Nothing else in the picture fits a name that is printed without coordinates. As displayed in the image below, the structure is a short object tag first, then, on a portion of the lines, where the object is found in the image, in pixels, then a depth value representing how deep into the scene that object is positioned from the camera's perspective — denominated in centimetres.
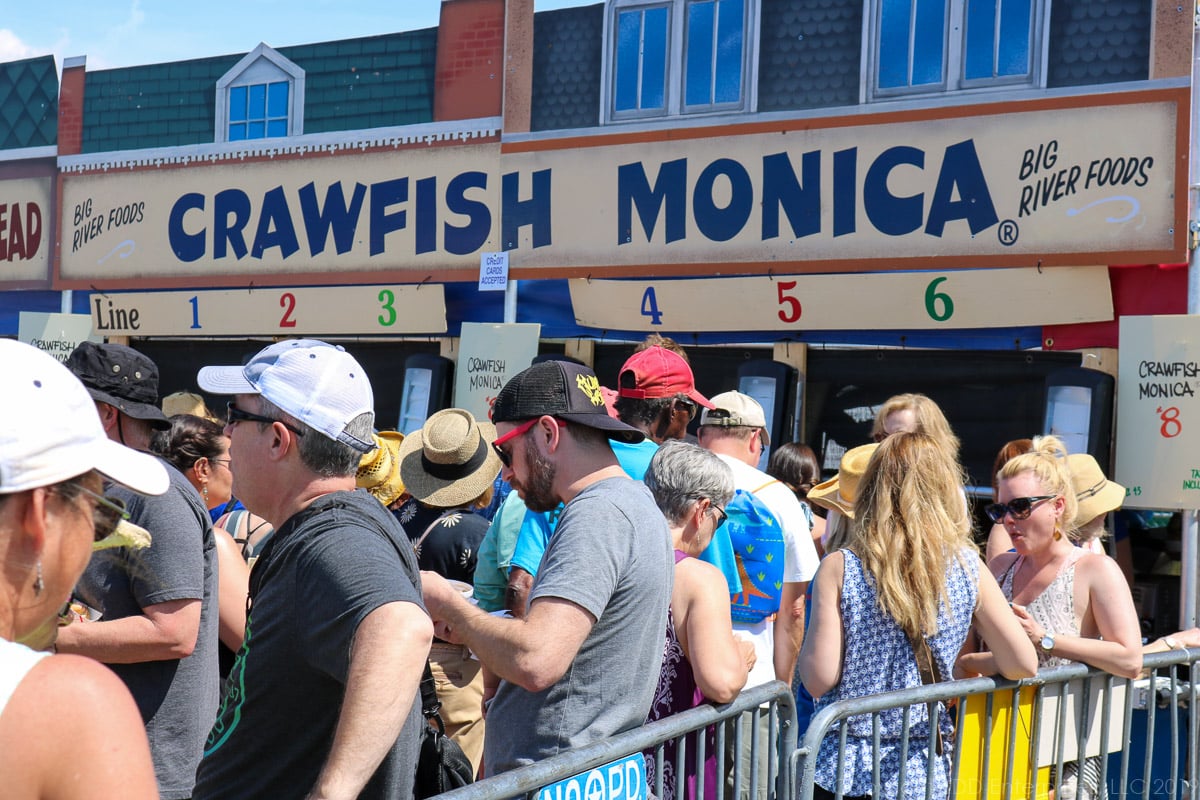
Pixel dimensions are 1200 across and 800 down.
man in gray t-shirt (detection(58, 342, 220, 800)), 292
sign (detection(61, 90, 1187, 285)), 800
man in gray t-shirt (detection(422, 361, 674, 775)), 263
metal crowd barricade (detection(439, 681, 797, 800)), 247
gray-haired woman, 318
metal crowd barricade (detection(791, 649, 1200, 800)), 341
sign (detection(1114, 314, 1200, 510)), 755
